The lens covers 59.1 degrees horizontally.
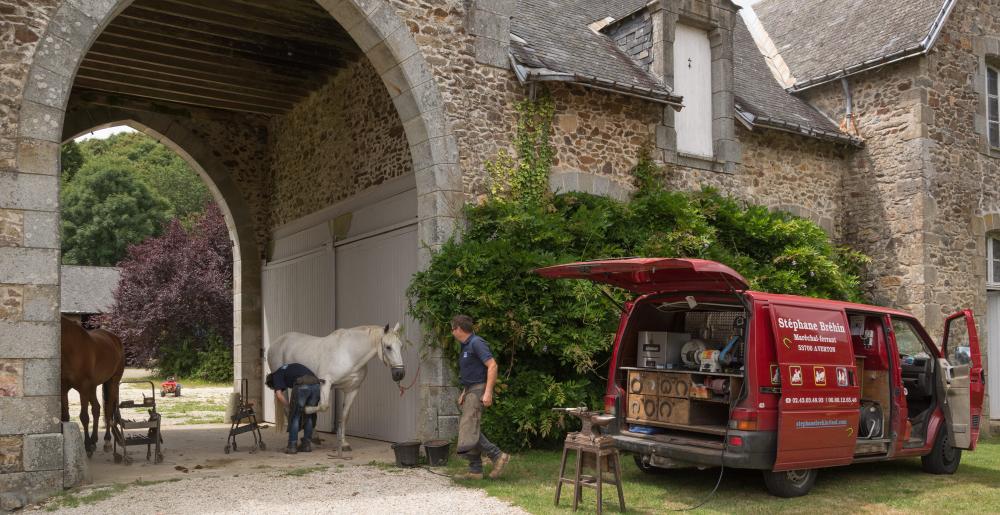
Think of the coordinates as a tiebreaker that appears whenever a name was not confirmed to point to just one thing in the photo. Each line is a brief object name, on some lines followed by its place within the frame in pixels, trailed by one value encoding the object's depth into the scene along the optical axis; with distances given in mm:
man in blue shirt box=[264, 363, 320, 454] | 9977
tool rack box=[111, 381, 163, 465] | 8914
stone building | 9484
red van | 6734
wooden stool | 6379
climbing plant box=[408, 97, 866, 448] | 9211
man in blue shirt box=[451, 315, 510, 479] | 7676
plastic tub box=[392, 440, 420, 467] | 8555
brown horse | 8914
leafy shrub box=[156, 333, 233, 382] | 28391
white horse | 9961
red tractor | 21703
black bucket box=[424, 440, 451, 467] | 8539
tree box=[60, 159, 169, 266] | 46688
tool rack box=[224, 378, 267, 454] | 9875
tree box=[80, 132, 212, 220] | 50438
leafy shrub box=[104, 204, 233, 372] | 29109
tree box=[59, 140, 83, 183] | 49906
